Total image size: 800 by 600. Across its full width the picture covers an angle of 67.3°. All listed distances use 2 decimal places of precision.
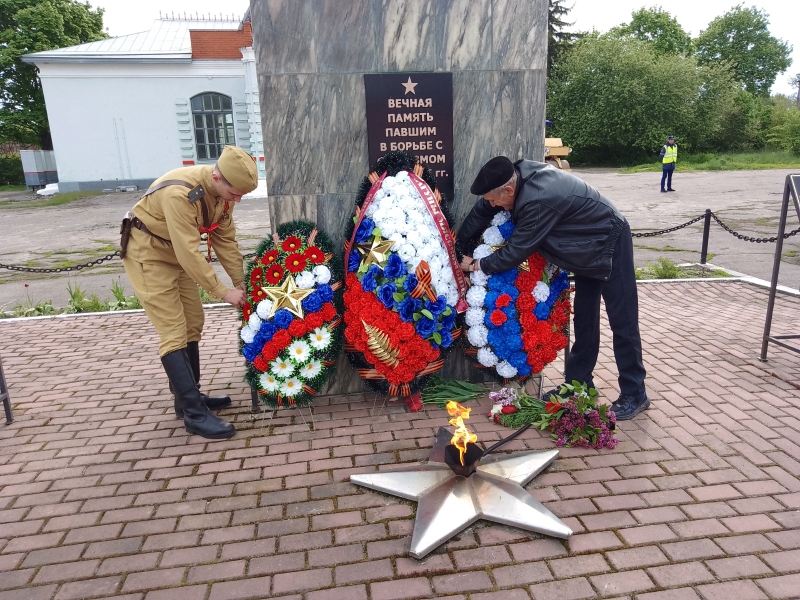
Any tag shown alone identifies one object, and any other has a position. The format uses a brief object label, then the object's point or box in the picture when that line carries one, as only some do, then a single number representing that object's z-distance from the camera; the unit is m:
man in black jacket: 3.71
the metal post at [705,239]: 8.38
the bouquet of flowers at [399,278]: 3.95
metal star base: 2.78
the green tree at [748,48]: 48.44
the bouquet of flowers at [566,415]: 3.63
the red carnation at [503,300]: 4.07
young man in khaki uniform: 3.59
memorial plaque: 4.14
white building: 22.39
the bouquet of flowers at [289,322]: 3.91
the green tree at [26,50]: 27.80
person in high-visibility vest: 17.52
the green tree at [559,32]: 37.12
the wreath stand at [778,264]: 4.62
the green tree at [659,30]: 47.66
